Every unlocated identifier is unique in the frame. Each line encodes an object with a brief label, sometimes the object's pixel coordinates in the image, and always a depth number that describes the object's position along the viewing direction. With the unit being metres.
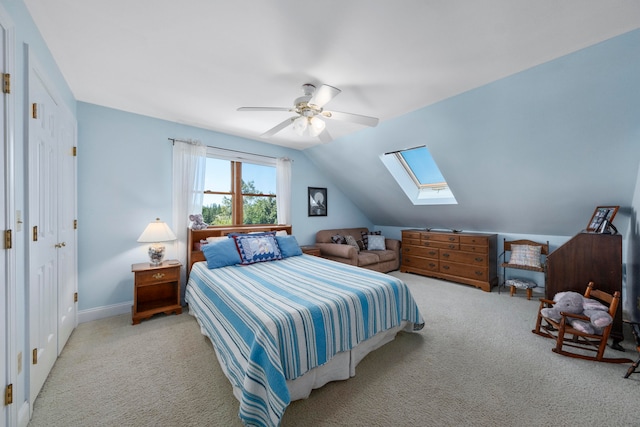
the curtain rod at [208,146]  3.37
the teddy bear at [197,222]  3.39
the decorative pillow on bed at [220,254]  2.90
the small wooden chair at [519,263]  3.59
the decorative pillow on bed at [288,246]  3.42
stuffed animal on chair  2.02
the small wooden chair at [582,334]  2.02
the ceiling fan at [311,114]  2.16
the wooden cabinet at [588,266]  2.38
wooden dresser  3.99
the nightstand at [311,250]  4.47
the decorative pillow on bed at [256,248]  3.07
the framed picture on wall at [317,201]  5.02
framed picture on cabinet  2.64
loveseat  4.43
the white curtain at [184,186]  3.39
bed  1.42
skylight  4.10
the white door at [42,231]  1.57
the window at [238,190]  3.82
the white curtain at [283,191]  4.43
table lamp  2.86
